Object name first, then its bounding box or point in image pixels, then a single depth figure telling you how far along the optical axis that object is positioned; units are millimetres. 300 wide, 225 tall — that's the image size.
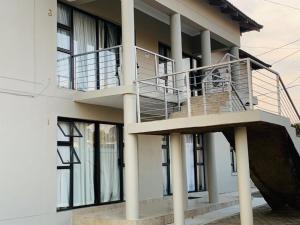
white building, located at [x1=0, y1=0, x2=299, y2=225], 8383
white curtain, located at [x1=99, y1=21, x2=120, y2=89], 11141
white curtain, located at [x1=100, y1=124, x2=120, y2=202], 10828
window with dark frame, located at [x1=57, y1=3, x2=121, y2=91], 10125
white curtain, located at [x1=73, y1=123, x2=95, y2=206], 10047
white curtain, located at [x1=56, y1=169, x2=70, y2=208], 9508
